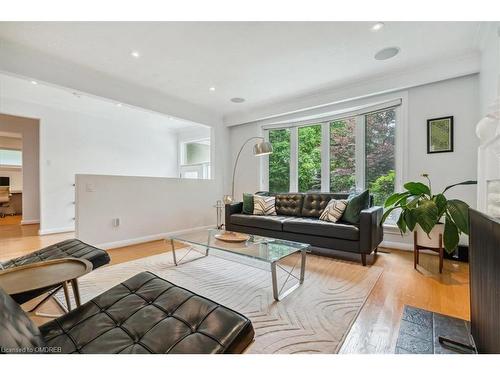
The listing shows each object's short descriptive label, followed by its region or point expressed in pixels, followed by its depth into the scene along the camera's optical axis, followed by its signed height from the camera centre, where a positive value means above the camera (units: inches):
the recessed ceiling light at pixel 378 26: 86.0 +61.1
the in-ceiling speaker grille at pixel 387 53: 103.5 +62.2
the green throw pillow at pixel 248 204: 154.2 -12.4
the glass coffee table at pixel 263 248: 76.4 -23.9
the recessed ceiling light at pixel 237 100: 166.6 +63.5
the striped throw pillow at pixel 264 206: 150.0 -13.3
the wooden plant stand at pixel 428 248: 95.9 -27.9
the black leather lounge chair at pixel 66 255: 66.0 -21.0
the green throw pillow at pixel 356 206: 113.3 -10.3
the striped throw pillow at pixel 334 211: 121.0 -13.3
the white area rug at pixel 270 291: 56.6 -37.2
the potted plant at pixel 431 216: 87.5 -12.1
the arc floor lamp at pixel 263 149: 129.0 +21.4
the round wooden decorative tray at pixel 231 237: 97.3 -22.5
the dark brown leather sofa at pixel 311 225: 104.6 -20.9
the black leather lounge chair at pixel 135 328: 31.5 -23.4
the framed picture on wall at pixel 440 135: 116.5 +26.8
